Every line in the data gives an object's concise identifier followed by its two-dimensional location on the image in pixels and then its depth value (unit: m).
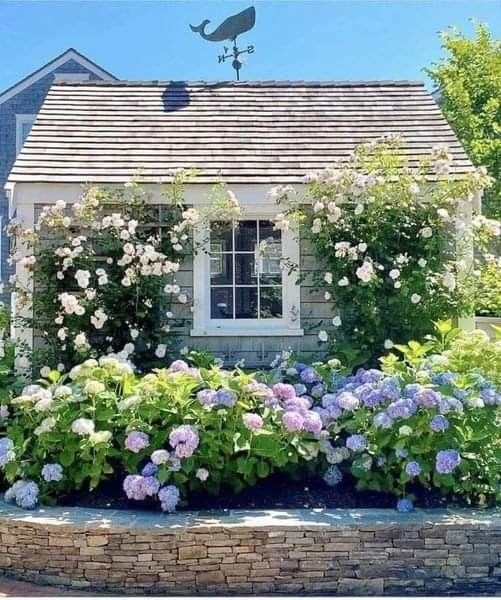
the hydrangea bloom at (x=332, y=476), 5.18
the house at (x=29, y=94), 17.47
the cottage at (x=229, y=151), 7.79
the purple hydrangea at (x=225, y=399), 4.96
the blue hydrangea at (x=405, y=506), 4.73
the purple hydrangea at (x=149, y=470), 4.82
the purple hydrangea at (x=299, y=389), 5.78
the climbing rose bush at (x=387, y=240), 7.12
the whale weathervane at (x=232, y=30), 11.68
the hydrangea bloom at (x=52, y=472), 4.91
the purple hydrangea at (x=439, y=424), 4.71
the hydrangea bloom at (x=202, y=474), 4.79
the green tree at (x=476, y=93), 14.22
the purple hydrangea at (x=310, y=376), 6.03
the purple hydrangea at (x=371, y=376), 5.47
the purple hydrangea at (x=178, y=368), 5.60
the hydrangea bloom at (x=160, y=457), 4.77
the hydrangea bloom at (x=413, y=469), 4.71
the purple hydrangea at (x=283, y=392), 5.39
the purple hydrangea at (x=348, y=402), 5.14
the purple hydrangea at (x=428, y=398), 4.74
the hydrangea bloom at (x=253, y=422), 4.88
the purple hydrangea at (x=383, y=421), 4.83
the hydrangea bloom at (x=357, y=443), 4.95
